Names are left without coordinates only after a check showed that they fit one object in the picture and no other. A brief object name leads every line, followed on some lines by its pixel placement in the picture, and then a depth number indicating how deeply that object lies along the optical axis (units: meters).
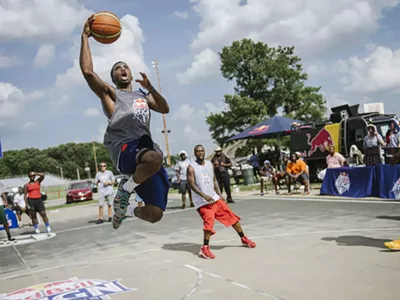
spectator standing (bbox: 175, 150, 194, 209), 14.90
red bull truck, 16.61
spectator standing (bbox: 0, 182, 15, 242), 11.12
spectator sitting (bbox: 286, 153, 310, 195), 15.02
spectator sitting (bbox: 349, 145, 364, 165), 16.03
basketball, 4.62
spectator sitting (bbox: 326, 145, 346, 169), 14.40
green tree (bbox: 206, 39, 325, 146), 42.56
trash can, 21.91
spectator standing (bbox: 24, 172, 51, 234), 11.79
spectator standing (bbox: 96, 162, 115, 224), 12.84
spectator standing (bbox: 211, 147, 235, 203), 14.36
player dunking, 4.27
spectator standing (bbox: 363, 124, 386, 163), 12.47
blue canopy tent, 20.70
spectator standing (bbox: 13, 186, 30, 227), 16.98
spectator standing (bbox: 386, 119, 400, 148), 12.55
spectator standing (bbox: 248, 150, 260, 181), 23.84
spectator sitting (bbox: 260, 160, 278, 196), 18.31
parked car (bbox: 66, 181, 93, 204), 28.14
